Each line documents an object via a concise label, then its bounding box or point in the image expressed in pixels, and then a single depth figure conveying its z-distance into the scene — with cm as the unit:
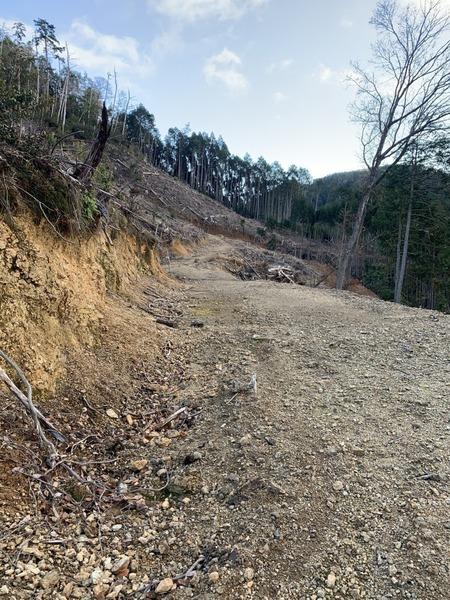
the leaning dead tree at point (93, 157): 482
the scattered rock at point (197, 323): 610
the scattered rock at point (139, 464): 279
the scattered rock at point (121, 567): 192
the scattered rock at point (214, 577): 189
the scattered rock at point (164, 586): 183
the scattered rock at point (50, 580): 175
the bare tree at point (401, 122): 1117
